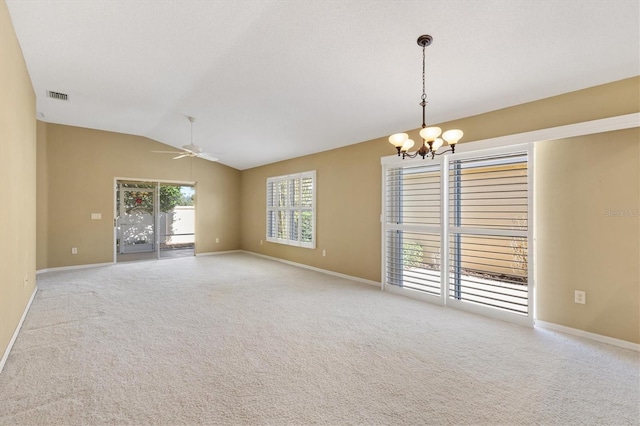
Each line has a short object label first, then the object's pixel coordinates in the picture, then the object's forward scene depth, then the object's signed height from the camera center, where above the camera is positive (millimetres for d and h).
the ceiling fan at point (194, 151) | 5262 +1092
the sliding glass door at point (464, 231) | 3549 -237
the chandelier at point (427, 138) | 2434 +625
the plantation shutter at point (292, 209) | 6637 +79
